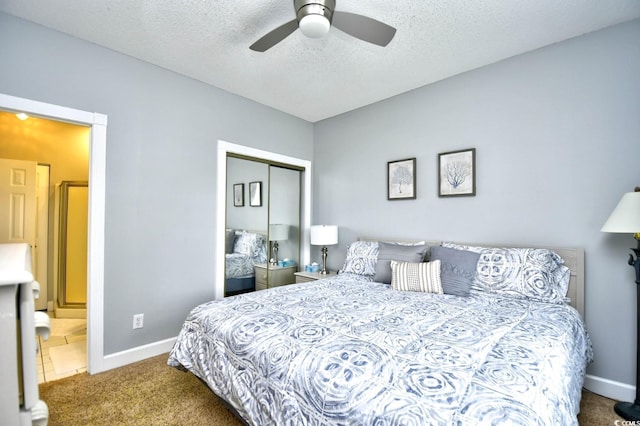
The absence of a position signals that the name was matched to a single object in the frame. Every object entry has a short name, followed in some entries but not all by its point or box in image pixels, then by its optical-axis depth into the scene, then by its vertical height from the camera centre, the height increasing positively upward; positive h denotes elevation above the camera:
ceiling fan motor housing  1.68 +1.15
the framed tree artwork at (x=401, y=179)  3.22 +0.40
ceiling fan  1.70 +1.17
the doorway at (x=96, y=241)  2.39 -0.23
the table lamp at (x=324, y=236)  3.62 -0.26
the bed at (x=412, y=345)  1.03 -0.61
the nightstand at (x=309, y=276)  3.52 -0.74
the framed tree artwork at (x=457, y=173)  2.80 +0.41
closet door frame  3.18 +0.33
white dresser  0.66 -0.32
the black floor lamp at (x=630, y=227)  1.81 -0.06
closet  3.43 +0.06
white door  3.44 +0.14
